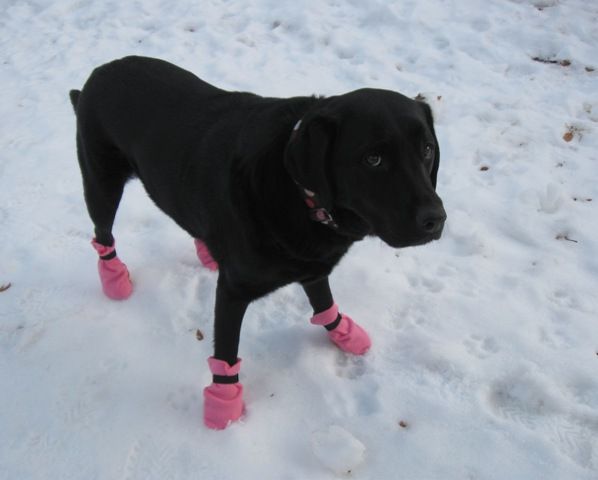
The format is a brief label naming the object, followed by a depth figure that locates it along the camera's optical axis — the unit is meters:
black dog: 1.63
